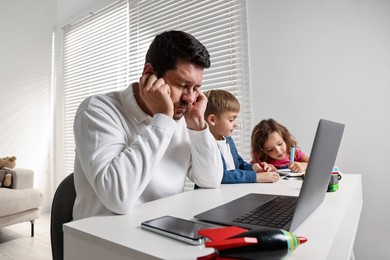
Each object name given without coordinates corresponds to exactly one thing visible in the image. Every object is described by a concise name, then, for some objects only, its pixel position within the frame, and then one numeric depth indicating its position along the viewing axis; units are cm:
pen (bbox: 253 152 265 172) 163
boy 135
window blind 207
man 70
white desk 44
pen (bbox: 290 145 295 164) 138
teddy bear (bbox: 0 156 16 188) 256
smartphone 47
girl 159
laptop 48
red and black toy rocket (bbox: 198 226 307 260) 36
